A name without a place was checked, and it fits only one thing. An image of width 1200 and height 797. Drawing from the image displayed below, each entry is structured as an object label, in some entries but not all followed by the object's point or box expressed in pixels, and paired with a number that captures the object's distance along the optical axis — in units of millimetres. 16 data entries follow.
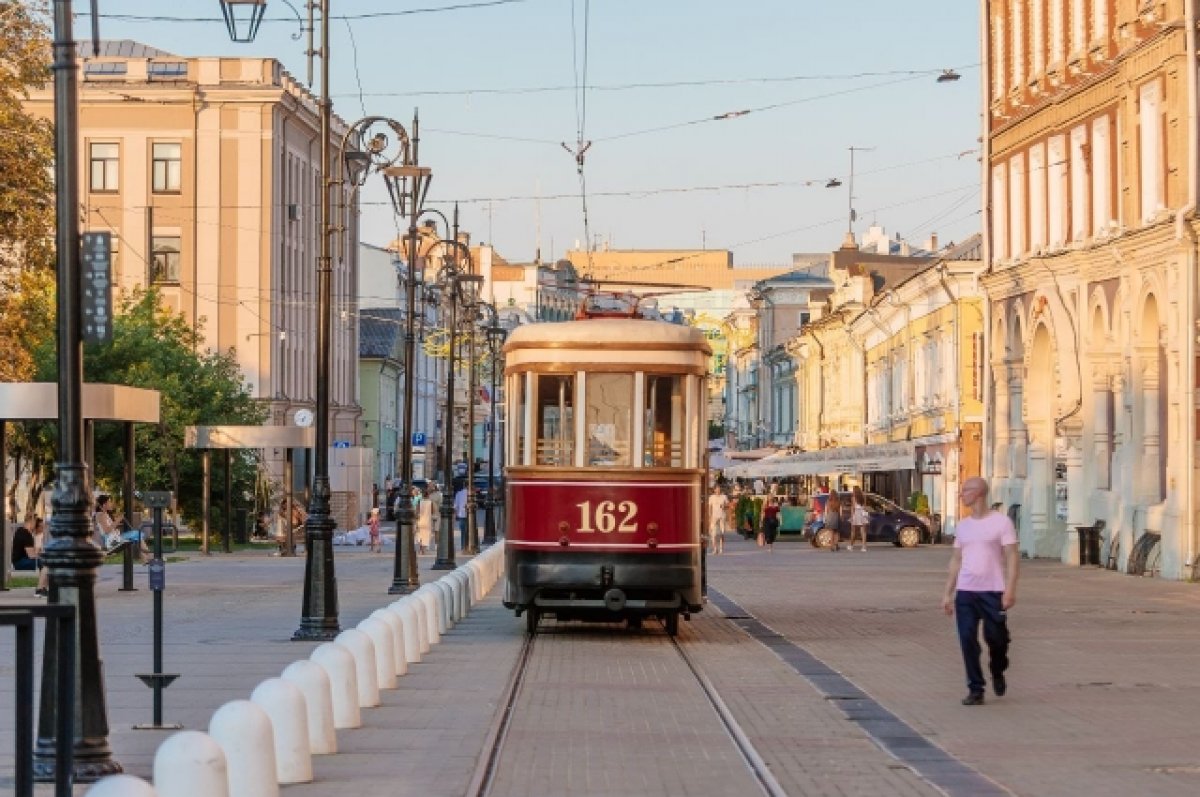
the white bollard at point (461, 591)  28938
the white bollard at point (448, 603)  26875
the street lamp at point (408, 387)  33450
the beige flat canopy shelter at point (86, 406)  32406
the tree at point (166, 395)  60719
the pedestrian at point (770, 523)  66938
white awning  68000
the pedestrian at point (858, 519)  64438
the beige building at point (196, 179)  78250
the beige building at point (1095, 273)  38906
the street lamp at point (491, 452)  61594
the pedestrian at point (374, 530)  58859
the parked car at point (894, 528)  66000
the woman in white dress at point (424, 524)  58625
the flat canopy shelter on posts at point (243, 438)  52000
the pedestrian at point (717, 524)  61438
